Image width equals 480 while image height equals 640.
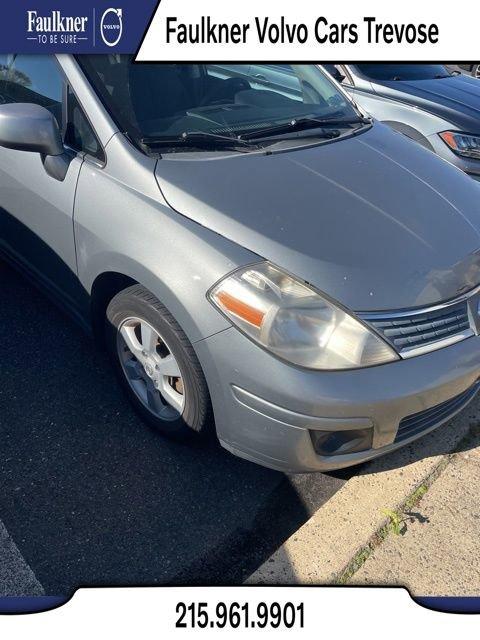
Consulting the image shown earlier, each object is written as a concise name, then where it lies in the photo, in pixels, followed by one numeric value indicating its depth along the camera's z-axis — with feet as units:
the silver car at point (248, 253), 6.11
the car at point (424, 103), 14.12
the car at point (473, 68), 30.51
